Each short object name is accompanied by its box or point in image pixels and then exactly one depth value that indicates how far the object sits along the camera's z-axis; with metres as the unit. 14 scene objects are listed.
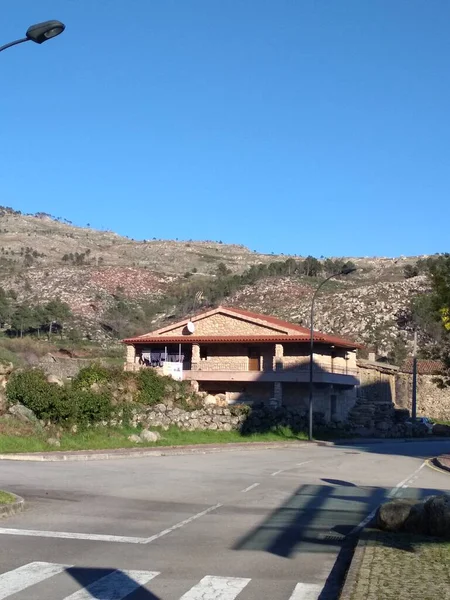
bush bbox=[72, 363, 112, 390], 35.31
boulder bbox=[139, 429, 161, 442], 32.94
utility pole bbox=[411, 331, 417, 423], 57.50
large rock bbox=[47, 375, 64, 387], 31.97
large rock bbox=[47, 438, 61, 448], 27.47
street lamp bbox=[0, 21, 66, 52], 11.49
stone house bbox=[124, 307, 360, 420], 47.62
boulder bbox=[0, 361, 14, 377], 31.47
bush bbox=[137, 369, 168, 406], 38.84
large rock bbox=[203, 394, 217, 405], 43.22
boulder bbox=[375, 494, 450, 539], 10.58
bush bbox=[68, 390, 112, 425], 31.36
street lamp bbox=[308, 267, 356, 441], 40.28
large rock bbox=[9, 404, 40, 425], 28.88
